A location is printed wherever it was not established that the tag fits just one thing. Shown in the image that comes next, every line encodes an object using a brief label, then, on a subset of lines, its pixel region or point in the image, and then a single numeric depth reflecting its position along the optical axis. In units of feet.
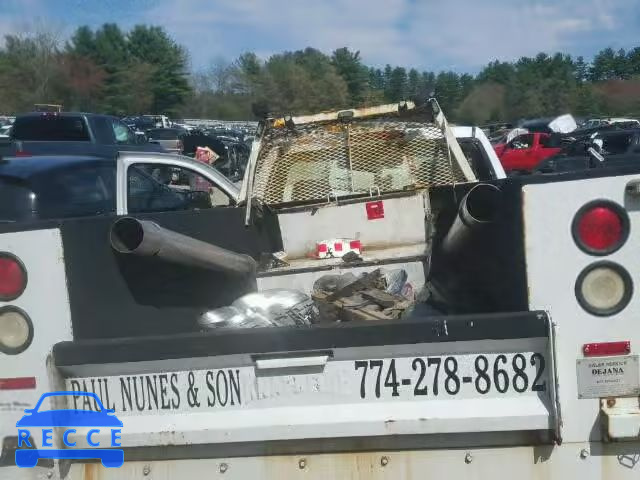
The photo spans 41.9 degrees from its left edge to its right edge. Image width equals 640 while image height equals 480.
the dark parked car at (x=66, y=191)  22.99
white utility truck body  8.51
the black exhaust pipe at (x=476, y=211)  9.66
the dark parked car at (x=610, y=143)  63.44
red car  90.48
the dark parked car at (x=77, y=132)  52.01
